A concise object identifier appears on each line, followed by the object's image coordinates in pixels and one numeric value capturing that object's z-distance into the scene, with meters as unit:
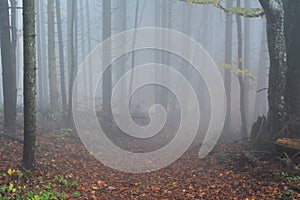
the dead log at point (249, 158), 8.89
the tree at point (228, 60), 23.09
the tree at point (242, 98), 17.99
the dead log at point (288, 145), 8.30
